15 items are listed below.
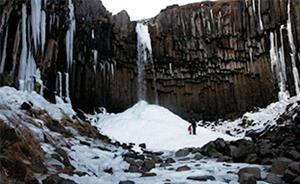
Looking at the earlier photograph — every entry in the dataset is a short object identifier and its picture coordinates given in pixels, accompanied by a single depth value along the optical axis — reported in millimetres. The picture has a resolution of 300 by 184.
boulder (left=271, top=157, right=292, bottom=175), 8312
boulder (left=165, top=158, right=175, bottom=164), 11149
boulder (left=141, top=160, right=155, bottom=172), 9406
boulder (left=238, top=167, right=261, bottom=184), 7168
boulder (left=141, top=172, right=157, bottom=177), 8373
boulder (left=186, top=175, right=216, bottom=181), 7735
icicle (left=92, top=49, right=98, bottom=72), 24520
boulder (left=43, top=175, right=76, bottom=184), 5799
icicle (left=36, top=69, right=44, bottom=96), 16241
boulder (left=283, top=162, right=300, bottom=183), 7374
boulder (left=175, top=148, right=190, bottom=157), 13179
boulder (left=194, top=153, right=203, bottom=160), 11939
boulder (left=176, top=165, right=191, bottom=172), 9096
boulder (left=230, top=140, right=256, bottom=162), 10814
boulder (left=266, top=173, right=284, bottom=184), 7502
